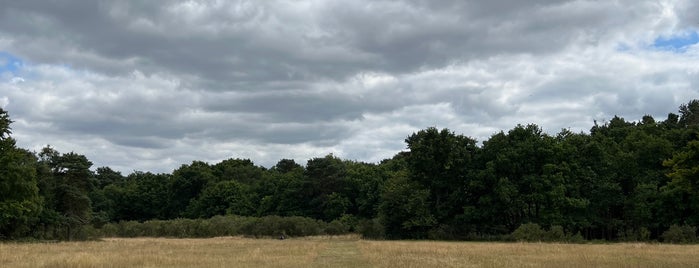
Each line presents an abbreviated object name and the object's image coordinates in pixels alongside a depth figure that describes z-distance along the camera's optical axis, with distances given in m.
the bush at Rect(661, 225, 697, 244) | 53.94
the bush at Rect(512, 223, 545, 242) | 55.84
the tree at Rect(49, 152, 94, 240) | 67.19
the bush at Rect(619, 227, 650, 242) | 58.76
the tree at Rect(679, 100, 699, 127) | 93.00
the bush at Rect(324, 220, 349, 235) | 77.19
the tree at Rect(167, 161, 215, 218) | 126.44
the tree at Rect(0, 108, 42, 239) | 54.78
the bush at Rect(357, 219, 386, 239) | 70.56
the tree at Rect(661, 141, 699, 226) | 60.44
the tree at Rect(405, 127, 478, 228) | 71.22
